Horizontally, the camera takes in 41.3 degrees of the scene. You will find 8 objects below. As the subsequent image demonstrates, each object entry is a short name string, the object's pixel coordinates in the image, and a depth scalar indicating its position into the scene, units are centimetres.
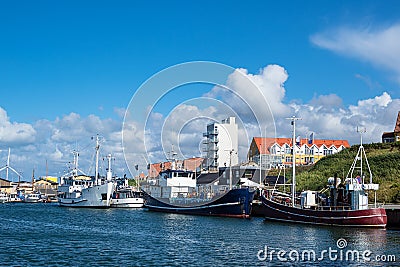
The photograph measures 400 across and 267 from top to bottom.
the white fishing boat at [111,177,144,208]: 11125
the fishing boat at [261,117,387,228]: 5600
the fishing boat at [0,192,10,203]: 16212
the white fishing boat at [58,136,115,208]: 10981
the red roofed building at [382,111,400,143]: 11906
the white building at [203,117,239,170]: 14225
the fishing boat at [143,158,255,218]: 7750
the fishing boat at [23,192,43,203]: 16225
